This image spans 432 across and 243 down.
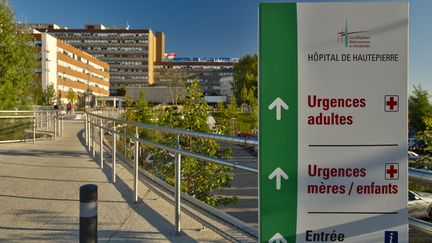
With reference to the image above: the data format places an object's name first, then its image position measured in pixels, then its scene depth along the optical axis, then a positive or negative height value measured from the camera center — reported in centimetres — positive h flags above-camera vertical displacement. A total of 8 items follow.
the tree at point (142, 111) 1650 +6
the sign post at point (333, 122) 240 -5
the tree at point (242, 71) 8862 +925
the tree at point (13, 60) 1691 +216
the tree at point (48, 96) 5333 +220
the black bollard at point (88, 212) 278 -67
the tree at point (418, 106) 3550 +61
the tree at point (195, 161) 688 -84
